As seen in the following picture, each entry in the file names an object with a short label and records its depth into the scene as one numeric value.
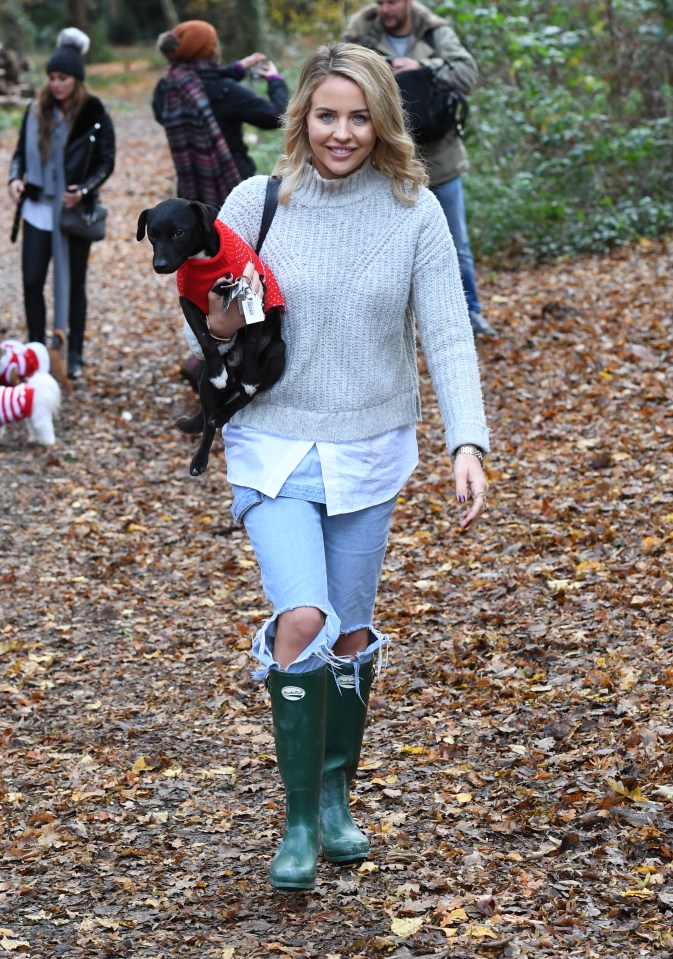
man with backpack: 15.57
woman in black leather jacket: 17.05
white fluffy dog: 15.71
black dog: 6.13
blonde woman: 6.36
